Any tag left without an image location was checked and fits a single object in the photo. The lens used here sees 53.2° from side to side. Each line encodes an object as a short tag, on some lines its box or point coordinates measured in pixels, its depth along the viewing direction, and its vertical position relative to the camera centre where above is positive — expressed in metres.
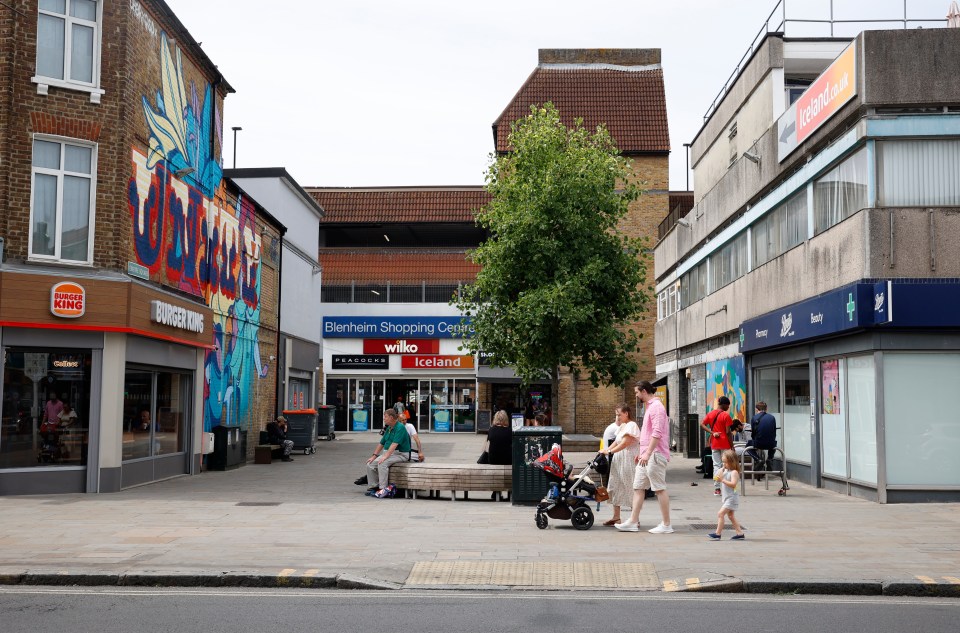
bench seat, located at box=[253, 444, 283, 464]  25.56 -1.63
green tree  24.42 +3.33
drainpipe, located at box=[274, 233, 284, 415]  30.66 +1.21
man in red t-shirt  17.16 -0.55
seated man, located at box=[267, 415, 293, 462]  26.58 -1.23
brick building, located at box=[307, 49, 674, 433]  45.34 +6.26
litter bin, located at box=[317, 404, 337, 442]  37.09 -1.10
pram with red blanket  12.70 -1.44
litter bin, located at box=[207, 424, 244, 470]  22.58 -1.33
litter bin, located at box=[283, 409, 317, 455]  29.36 -1.11
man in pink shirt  12.28 -0.77
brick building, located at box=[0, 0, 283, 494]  16.41 +2.71
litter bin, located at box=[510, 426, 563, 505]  15.02 -1.02
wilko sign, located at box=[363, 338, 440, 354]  45.78 +2.26
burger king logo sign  16.36 +1.57
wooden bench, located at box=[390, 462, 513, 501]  16.09 -1.41
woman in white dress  12.98 -0.95
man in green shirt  16.83 -1.02
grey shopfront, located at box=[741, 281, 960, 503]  15.56 +0.09
